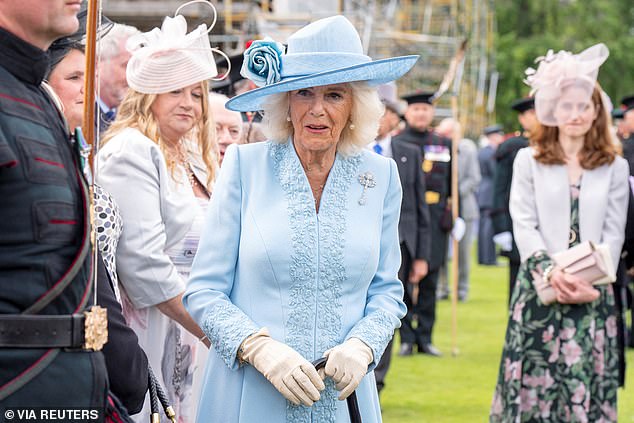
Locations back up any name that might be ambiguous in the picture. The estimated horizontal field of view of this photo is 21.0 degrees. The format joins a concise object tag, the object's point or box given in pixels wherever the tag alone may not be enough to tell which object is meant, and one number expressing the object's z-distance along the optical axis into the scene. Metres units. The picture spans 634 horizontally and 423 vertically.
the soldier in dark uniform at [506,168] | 15.48
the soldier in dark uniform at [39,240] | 3.53
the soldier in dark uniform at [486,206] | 27.64
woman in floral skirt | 9.09
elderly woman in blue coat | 5.19
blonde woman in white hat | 6.14
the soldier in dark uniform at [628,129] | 16.29
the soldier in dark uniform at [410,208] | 14.19
